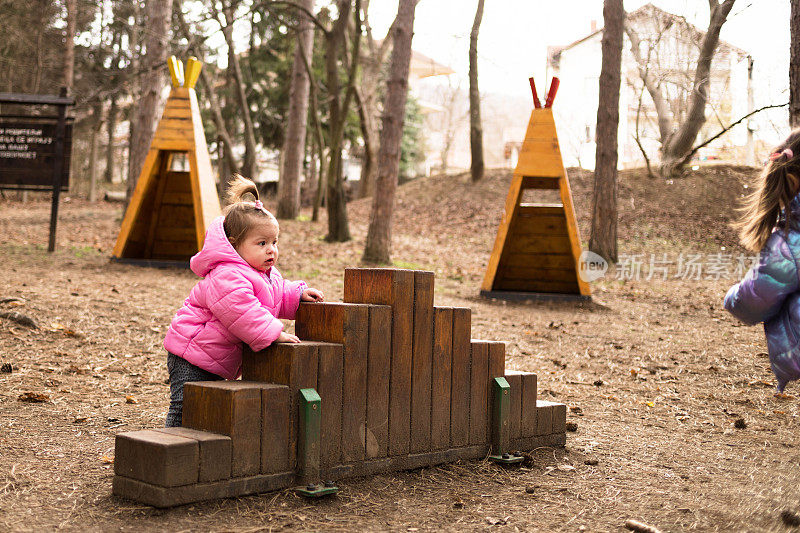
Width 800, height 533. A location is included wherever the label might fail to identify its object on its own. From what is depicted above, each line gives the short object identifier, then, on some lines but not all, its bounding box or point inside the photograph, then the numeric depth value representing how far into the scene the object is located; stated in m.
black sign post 12.20
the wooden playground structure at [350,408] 3.06
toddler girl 3.35
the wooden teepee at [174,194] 10.26
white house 20.33
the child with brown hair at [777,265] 3.38
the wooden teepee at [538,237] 10.05
